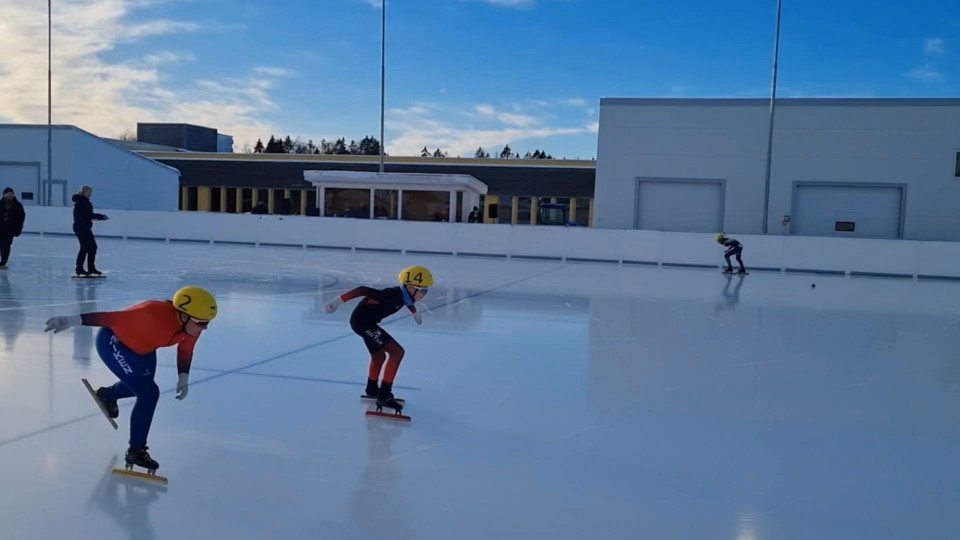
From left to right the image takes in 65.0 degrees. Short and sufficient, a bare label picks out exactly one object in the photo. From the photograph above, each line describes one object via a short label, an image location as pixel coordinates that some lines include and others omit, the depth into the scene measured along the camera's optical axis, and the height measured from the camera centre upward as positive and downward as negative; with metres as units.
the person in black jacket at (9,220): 13.43 -0.17
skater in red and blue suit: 3.74 -0.62
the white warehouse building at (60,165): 32.84 +2.13
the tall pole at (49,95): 30.42 +4.76
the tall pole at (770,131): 25.61 +3.84
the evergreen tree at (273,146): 88.65 +9.08
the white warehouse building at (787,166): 27.17 +2.88
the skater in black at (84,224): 12.42 -0.16
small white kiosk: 28.83 +1.24
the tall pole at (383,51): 31.53 +7.38
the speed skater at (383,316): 5.26 -0.66
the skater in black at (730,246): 19.05 -0.11
